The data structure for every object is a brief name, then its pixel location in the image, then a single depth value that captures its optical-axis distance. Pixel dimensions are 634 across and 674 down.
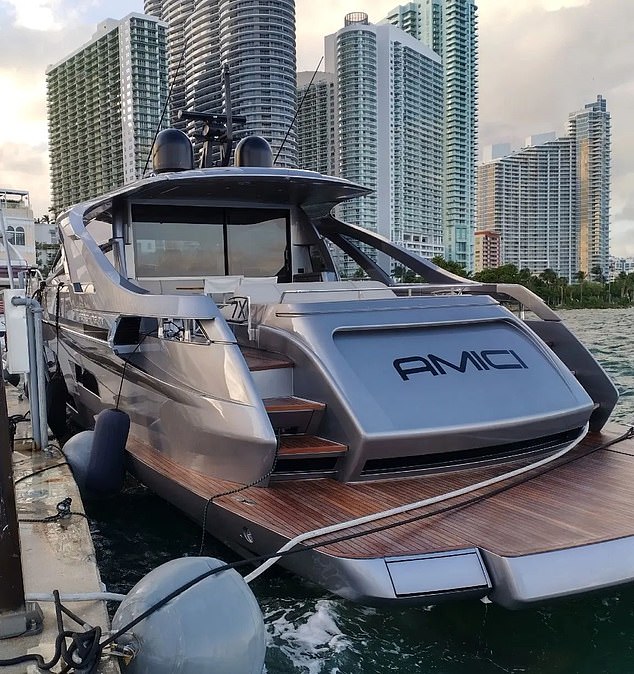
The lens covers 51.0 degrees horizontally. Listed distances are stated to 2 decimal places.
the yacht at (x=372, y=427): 2.87
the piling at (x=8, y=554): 2.22
